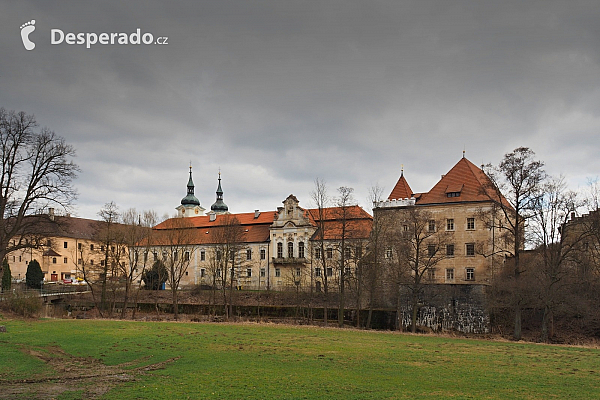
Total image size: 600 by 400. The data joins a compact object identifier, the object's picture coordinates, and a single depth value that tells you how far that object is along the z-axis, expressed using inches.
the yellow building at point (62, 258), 3154.0
